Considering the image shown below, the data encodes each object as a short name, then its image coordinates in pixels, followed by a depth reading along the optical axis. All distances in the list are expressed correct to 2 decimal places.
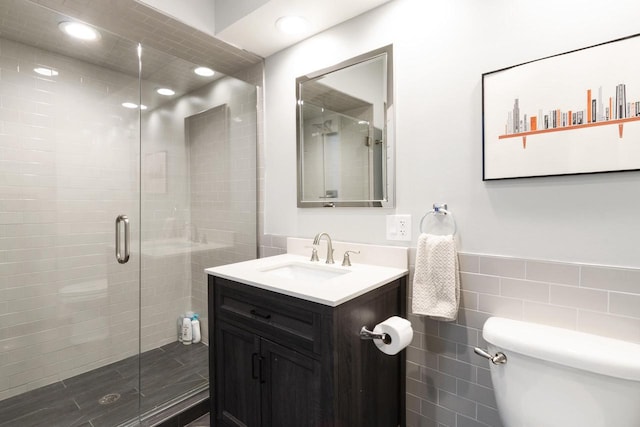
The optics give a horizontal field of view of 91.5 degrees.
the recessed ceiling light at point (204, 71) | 2.10
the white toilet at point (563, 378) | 0.88
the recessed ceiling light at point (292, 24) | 1.72
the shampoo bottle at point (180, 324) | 2.22
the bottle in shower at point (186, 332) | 2.23
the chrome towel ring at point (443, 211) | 1.37
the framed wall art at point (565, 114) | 1.00
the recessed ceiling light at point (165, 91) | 2.04
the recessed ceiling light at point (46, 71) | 1.76
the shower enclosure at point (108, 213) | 1.73
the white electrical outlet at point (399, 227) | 1.51
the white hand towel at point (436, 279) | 1.29
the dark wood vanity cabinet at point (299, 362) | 1.11
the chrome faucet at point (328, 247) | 1.65
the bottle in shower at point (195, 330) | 2.25
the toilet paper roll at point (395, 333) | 1.13
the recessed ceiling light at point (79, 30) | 1.69
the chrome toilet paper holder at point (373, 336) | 1.17
